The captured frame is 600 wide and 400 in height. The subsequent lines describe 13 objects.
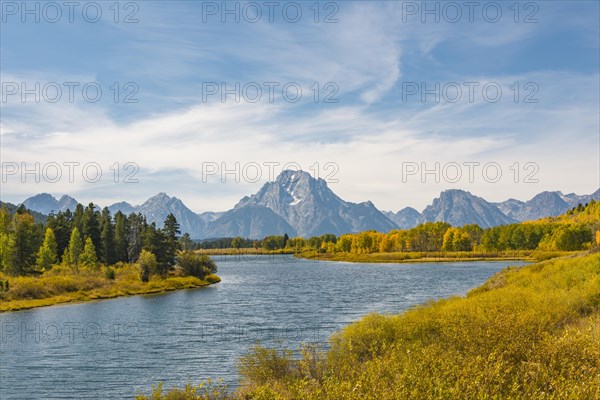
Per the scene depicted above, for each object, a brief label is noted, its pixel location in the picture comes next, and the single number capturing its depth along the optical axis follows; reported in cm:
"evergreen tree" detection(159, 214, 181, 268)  10662
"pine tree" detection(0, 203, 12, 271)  8986
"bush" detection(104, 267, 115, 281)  9325
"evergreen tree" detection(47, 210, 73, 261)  11512
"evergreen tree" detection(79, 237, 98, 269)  10156
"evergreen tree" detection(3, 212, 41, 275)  8862
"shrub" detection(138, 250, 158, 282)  9469
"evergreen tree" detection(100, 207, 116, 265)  11650
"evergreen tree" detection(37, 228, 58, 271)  9800
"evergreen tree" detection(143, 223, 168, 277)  10481
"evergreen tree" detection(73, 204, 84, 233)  11894
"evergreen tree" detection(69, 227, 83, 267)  10056
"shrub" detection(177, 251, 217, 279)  10856
